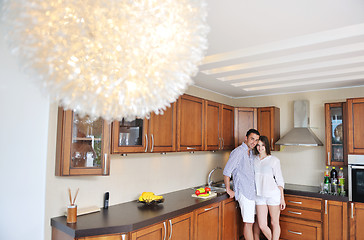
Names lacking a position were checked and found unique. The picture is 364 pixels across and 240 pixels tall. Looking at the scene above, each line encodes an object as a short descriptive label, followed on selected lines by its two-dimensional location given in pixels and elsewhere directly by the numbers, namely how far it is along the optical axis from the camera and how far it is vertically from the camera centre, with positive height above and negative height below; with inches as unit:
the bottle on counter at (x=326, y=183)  155.6 -26.8
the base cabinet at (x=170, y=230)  92.7 -36.3
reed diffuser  87.3 -26.0
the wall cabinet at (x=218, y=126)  156.4 +6.8
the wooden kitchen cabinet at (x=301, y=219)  150.6 -47.8
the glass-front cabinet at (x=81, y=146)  89.4 -3.7
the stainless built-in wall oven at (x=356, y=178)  138.8 -21.3
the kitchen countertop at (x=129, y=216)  83.7 -30.0
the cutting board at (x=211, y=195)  133.9 -30.6
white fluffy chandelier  26.6 +9.5
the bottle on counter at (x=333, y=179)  154.5 -24.5
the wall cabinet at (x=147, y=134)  104.3 +0.9
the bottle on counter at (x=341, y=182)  150.6 -25.8
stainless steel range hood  163.3 +3.9
